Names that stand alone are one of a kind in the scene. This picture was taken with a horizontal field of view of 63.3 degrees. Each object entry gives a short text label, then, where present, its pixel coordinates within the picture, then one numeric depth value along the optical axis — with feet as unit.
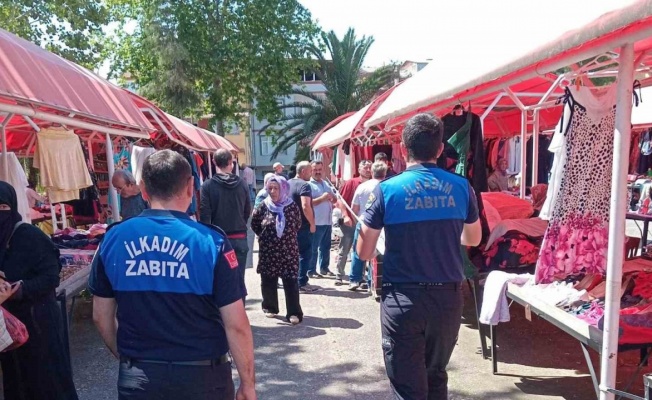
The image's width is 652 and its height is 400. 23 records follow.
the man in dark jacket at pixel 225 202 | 18.24
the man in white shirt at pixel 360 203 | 22.53
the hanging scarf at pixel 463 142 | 16.98
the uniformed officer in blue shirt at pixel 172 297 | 6.81
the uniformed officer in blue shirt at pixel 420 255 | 9.59
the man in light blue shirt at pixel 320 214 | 26.32
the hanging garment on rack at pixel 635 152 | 35.19
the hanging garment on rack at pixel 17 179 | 16.39
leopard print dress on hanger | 12.42
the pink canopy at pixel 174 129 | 29.14
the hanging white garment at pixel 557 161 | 13.17
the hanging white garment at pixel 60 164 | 19.85
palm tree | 84.48
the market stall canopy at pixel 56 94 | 13.15
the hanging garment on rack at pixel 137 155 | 27.94
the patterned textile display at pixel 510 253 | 16.62
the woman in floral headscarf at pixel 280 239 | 19.69
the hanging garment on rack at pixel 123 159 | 29.45
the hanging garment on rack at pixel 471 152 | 16.94
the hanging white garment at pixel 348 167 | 36.75
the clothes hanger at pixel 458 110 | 17.57
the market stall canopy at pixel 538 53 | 8.23
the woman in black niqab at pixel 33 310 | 10.37
